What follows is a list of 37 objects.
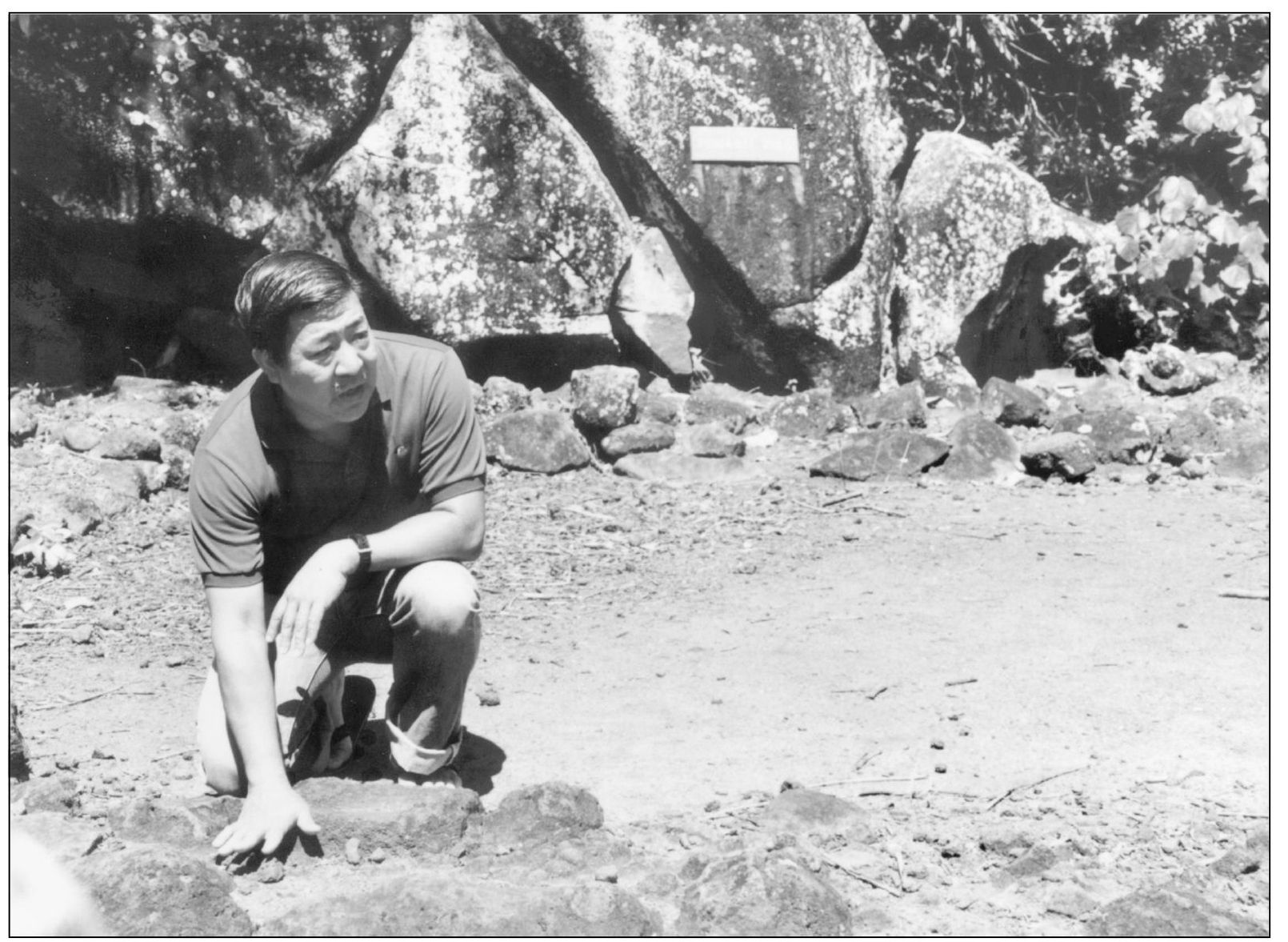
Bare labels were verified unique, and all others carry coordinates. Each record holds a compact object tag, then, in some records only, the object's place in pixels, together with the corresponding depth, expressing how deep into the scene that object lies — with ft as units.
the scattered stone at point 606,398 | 22.75
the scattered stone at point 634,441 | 22.43
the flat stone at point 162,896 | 7.93
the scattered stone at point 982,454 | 21.67
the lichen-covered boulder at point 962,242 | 27.25
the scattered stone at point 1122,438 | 22.26
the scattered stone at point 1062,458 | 21.47
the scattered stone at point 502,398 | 23.18
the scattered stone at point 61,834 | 8.74
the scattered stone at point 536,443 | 21.76
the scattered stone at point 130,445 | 20.24
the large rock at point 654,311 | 25.45
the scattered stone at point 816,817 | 9.87
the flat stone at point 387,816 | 9.14
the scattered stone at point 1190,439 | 22.15
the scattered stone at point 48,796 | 9.82
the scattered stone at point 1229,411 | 23.47
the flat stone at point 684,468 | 21.66
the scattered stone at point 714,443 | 22.38
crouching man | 8.96
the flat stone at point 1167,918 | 8.08
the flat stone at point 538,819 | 9.41
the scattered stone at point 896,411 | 24.48
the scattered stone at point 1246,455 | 21.62
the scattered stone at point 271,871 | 8.73
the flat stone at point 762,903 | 8.05
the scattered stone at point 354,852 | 9.00
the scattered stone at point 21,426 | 20.38
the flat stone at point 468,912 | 7.93
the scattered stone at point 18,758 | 10.68
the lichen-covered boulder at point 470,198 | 23.50
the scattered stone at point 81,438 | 20.45
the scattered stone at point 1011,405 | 24.36
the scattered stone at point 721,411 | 23.99
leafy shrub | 26.96
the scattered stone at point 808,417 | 23.95
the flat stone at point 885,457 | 21.53
